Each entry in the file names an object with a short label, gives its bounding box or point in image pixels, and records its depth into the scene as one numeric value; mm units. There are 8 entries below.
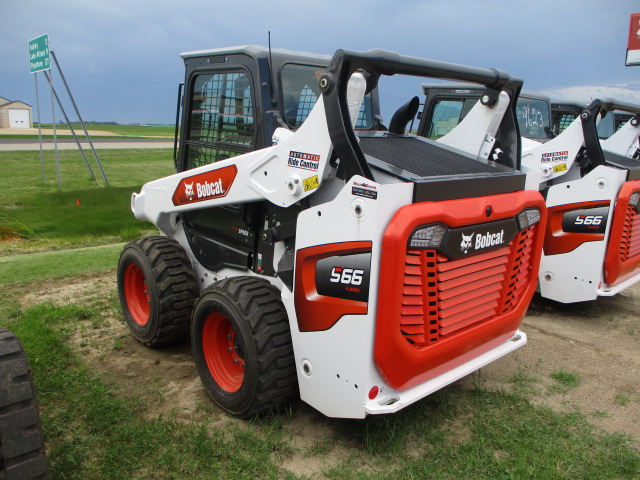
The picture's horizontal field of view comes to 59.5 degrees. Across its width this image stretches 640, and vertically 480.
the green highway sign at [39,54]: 12141
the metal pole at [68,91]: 13038
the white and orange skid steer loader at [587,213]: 4824
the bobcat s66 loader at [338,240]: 2590
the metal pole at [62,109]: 12891
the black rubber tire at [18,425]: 1995
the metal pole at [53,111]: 12938
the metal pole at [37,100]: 12863
